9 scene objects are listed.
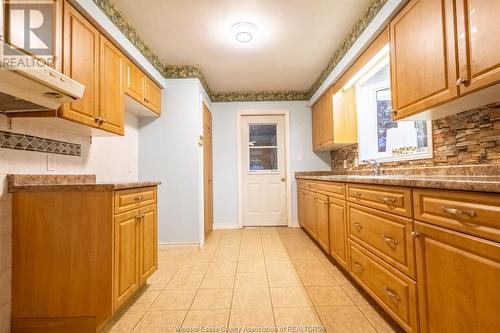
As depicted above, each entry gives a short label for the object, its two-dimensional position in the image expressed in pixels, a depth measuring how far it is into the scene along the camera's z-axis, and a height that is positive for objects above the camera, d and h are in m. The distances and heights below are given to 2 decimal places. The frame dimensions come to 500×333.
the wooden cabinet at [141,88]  2.48 +0.95
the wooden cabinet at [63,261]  1.47 -0.50
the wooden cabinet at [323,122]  3.52 +0.75
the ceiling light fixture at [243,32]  2.44 +1.42
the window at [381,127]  2.35 +0.49
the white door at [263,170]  4.53 +0.04
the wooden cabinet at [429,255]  0.88 -0.40
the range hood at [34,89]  1.07 +0.42
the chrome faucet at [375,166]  2.73 +0.05
